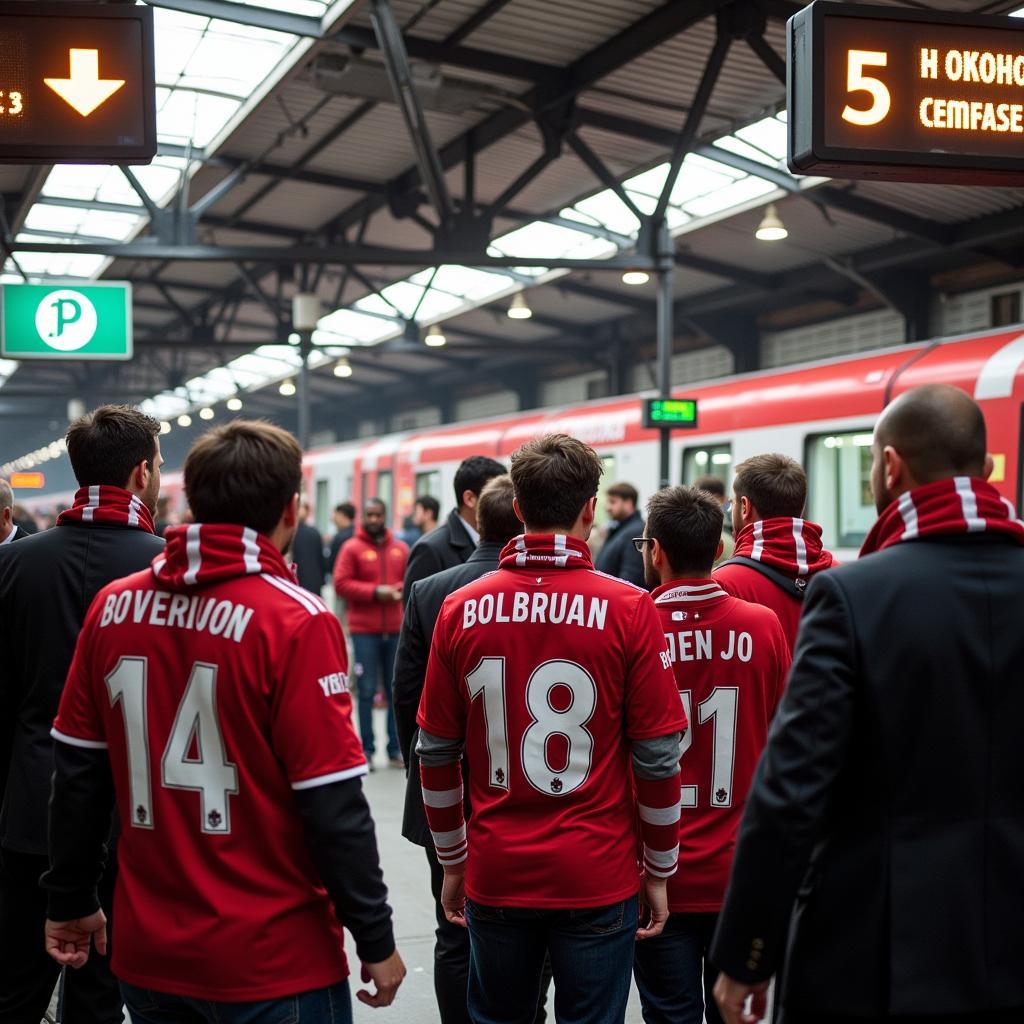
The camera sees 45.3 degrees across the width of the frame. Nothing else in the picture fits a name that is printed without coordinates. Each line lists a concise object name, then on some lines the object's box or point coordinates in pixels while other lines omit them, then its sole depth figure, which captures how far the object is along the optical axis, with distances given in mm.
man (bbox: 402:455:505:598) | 4789
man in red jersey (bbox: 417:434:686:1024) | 2680
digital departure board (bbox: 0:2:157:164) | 4527
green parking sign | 11102
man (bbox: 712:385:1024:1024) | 2023
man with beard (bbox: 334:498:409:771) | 9039
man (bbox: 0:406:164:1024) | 3227
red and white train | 8977
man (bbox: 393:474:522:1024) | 3676
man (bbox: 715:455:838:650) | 3791
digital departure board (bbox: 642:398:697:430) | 11203
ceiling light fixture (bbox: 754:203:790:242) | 12039
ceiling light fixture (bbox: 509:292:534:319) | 16469
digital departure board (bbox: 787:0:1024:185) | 4227
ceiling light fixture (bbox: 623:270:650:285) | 13808
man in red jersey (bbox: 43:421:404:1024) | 2146
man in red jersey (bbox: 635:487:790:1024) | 3045
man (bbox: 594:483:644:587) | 7727
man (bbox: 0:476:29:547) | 4371
